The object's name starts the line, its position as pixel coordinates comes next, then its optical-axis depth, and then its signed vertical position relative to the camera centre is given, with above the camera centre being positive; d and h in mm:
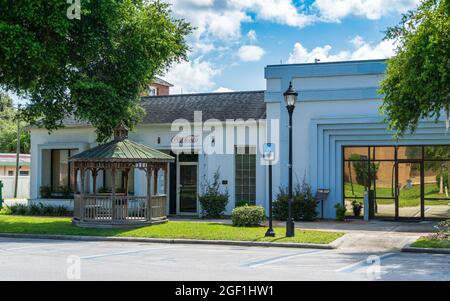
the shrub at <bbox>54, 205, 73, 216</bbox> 26797 -1499
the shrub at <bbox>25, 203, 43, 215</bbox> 27109 -1432
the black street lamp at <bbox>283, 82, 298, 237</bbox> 17688 +1520
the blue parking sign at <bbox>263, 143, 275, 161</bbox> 18266 +789
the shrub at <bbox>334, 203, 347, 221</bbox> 23016 -1230
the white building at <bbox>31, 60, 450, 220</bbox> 22781 +1291
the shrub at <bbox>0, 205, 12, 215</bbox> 27719 -1516
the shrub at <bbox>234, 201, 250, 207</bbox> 24766 -1015
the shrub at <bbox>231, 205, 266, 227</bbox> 20203 -1248
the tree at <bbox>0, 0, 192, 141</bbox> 19734 +4386
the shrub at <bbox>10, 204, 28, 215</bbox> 27344 -1408
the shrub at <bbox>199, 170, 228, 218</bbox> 24875 -933
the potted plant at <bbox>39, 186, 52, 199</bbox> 28938 -673
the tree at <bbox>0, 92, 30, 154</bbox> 74706 +4969
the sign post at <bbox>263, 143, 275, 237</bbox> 17766 -222
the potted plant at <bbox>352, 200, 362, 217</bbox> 23578 -1139
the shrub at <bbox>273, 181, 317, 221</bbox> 23016 -1018
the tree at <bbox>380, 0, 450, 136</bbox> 15102 +2869
